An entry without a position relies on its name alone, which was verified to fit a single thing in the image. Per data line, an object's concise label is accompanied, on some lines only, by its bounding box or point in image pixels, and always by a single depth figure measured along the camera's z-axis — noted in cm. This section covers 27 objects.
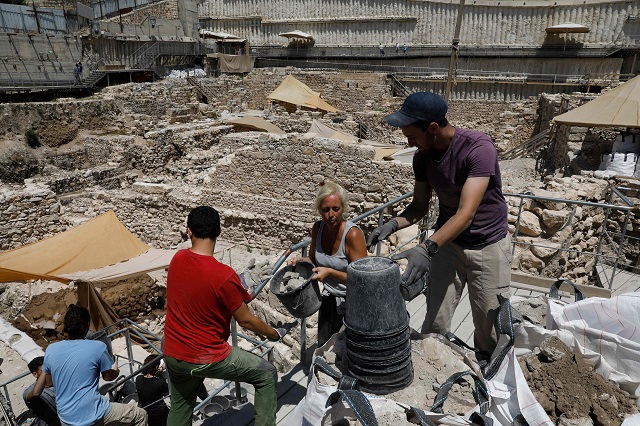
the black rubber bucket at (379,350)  248
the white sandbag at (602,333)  259
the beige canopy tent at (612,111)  949
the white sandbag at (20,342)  574
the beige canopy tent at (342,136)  1308
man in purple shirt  261
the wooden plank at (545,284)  511
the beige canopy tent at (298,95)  2136
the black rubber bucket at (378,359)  249
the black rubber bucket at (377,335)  246
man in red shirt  256
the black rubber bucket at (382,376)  252
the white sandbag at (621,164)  893
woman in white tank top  307
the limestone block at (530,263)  612
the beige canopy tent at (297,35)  3009
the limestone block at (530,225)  639
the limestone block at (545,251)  609
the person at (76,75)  2126
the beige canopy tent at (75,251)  809
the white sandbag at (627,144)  941
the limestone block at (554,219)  624
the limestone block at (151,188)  1150
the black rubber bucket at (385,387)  254
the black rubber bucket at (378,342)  248
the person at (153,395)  434
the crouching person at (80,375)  322
